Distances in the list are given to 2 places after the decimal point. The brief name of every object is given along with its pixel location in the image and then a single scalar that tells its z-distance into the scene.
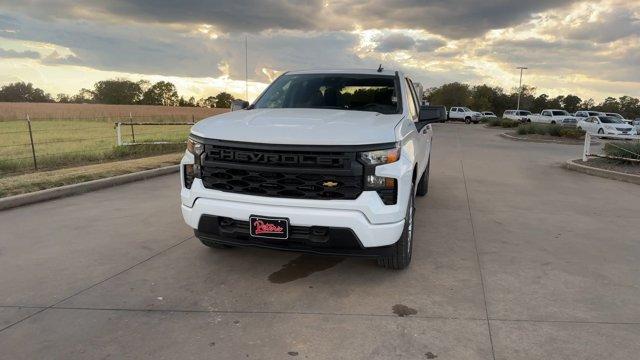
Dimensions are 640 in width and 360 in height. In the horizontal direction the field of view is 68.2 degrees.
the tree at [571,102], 92.01
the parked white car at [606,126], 27.85
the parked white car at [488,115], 51.00
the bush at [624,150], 11.26
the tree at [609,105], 83.67
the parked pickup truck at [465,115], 48.72
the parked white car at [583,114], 39.97
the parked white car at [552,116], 40.81
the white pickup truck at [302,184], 3.59
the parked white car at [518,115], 45.70
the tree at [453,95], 77.19
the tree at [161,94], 101.06
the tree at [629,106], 78.89
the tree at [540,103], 86.19
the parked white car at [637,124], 28.61
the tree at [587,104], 92.50
